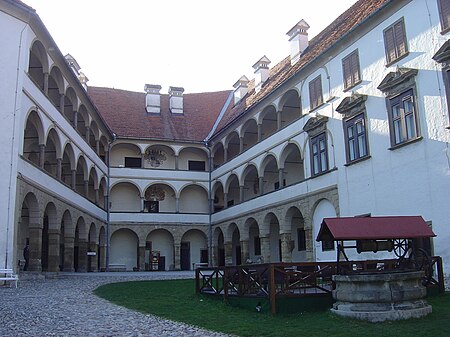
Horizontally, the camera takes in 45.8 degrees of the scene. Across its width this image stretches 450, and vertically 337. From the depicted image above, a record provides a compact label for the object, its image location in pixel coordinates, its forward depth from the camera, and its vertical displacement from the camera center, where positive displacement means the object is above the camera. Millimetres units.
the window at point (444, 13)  16312 +7582
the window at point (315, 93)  23844 +7830
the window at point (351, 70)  21027 +7800
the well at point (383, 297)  9312 -537
